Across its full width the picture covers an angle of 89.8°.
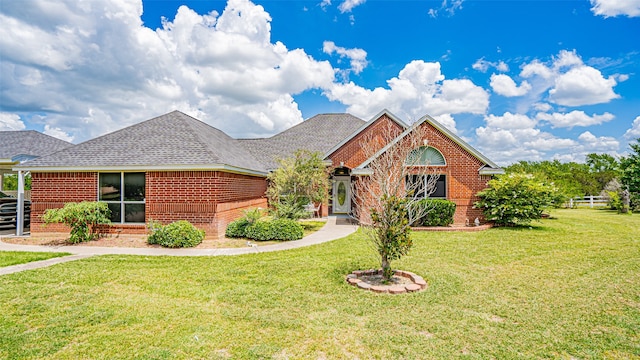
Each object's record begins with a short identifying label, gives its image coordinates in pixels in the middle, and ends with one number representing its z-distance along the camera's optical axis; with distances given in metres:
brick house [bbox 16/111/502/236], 11.77
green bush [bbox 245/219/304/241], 11.84
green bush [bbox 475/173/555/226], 14.07
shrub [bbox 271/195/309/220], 13.58
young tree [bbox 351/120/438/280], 6.43
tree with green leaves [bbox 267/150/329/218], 14.34
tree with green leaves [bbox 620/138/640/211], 23.23
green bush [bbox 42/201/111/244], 10.55
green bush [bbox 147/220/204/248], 10.45
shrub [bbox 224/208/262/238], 12.35
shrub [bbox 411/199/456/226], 14.64
